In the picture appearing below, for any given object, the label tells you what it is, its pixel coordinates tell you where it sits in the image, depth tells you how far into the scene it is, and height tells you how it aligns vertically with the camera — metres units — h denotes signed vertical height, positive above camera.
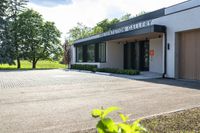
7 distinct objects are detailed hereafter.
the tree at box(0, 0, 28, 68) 22.73 +4.10
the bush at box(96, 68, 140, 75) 12.16 -0.68
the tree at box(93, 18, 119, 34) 37.45 +8.59
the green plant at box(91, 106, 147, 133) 1.19 -0.44
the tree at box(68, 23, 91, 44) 42.16 +7.65
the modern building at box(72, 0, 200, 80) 9.69 +1.30
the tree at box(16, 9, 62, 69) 25.88 +3.98
